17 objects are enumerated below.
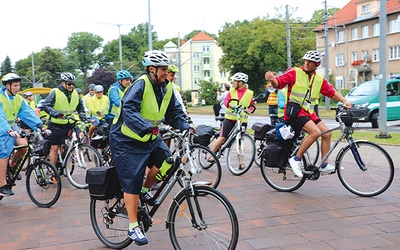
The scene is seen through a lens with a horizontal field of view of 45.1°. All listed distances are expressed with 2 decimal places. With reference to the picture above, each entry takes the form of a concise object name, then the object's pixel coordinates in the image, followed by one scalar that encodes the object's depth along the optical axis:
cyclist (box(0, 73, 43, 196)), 7.14
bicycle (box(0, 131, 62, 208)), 6.84
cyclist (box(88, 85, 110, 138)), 12.72
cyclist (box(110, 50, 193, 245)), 4.55
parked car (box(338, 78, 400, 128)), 19.28
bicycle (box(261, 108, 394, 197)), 6.45
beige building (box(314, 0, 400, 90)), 49.12
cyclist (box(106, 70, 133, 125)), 9.20
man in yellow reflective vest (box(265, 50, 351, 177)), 6.84
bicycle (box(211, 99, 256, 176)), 8.75
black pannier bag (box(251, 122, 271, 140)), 8.98
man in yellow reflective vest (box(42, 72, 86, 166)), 8.59
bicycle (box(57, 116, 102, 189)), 8.19
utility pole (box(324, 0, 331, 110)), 30.39
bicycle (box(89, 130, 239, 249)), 4.09
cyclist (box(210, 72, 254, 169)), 9.08
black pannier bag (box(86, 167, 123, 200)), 4.77
